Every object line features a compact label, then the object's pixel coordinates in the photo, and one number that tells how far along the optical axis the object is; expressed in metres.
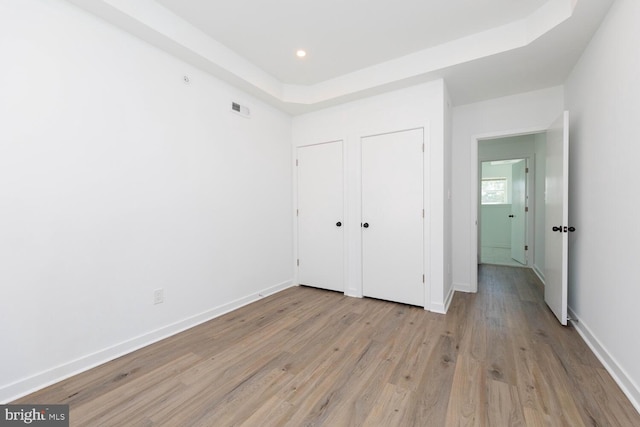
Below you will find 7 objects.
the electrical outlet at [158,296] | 2.28
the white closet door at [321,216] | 3.58
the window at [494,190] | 7.57
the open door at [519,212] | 5.03
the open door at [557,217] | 2.46
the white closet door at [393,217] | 3.02
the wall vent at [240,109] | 2.99
